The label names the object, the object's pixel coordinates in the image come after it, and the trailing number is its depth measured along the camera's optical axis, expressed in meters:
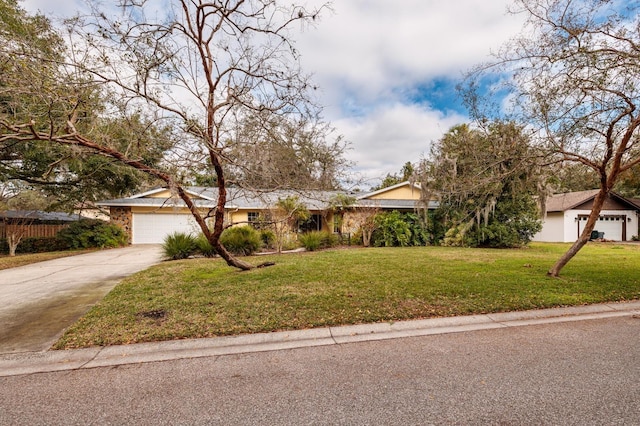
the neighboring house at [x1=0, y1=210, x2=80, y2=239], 14.18
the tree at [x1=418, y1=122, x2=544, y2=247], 15.24
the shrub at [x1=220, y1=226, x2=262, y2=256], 11.63
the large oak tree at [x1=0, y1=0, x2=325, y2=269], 4.86
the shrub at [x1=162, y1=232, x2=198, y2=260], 10.91
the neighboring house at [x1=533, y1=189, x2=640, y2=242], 20.53
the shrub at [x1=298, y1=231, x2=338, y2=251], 13.73
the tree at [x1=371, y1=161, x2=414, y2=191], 35.64
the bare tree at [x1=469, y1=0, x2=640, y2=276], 5.81
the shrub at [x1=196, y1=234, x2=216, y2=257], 11.12
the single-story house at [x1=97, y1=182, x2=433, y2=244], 17.38
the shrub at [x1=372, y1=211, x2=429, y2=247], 15.91
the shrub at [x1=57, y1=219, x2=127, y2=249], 15.19
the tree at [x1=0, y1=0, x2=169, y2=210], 4.34
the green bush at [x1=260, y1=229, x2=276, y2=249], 13.36
